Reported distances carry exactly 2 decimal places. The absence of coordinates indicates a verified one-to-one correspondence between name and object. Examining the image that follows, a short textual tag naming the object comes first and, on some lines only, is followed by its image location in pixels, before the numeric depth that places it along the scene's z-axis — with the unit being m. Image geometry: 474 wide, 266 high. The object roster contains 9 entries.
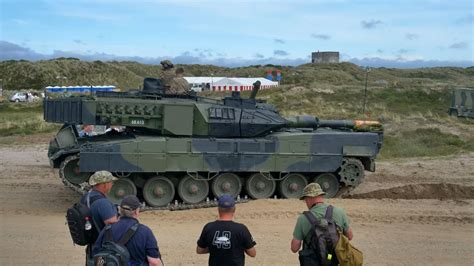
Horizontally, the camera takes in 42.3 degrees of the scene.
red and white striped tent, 59.29
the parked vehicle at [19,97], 50.07
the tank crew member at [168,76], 14.20
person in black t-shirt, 5.62
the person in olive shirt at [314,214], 5.89
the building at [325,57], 105.75
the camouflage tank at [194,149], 13.02
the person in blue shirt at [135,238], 5.39
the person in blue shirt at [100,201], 6.00
